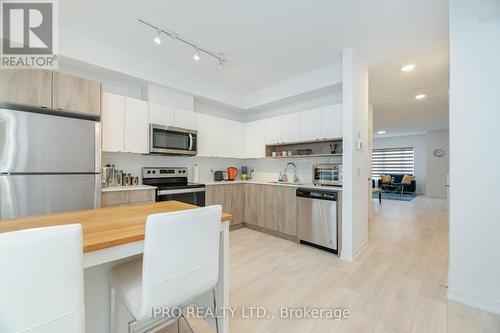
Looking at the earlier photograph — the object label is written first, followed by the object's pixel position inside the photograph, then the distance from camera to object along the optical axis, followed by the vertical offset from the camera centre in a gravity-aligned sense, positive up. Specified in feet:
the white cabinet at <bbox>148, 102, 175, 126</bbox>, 10.75 +2.76
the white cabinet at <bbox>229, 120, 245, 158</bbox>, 14.61 +1.99
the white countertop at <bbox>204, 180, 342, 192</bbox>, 9.81 -0.95
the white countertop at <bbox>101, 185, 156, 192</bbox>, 8.66 -0.89
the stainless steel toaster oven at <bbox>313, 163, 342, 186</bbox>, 11.42 -0.37
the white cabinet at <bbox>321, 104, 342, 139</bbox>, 10.99 +2.41
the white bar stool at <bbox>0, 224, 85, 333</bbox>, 2.21 -1.26
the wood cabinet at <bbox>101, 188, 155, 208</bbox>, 8.48 -1.24
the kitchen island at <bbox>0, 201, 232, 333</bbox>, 3.28 -1.14
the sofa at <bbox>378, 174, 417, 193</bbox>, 29.84 -2.38
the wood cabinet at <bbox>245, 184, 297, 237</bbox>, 11.47 -2.34
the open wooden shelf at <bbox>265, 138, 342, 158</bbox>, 11.63 +1.24
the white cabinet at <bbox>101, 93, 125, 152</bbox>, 9.25 +2.01
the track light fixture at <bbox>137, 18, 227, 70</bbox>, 7.88 +5.24
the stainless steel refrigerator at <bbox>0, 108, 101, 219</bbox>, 6.51 +0.14
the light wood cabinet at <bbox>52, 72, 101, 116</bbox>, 7.40 +2.67
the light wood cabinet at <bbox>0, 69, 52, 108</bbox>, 6.51 +2.58
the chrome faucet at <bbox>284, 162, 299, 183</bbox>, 13.67 -0.56
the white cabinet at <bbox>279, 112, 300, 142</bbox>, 12.71 +2.45
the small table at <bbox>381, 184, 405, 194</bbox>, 30.48 -3.04
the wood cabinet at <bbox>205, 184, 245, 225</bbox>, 12.22 -1.84
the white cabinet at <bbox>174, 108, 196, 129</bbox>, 11.71 +2.75
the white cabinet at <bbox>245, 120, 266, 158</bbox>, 14.46 +1.98
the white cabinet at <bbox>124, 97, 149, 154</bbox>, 9.93 +1.98
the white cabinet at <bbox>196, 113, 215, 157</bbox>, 12.84 +2.05
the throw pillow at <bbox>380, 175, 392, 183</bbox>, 31.60 -1.75
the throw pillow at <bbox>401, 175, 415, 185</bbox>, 29.94 -1.80
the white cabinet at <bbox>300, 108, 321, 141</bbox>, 11.79 +2.43
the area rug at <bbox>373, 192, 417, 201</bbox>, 26.20 -3.78
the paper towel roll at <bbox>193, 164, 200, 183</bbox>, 13.10 -0.41
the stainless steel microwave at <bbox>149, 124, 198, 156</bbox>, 10.51 +1.42
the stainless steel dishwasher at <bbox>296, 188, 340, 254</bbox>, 9.73 -2.40
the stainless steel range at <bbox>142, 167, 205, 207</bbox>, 10.42 -0.96
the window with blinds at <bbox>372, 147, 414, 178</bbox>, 32.01 +0.96
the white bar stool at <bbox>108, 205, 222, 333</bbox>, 3.24 -1.58
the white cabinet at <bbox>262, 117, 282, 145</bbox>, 13.66 +2.40
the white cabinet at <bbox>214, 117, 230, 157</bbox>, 13.74 +1.97
